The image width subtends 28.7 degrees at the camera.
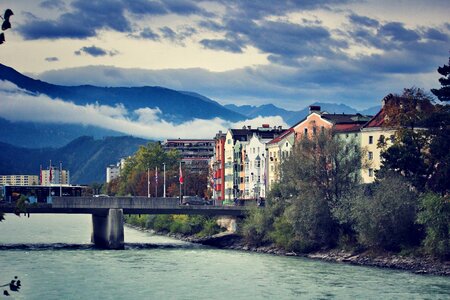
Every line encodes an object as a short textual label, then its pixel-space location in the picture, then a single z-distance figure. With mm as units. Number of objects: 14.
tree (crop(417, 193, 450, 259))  83312
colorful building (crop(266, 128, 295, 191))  142750
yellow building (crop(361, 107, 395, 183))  118188
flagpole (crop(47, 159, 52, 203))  128062
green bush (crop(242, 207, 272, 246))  110062
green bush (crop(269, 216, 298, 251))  102625
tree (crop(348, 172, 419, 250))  90500
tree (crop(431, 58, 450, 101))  98500
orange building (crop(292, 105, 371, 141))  129375
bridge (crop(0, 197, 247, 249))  115938
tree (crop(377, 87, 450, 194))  93969
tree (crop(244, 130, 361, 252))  99625
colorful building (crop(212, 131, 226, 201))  182750
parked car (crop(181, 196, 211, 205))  140012
